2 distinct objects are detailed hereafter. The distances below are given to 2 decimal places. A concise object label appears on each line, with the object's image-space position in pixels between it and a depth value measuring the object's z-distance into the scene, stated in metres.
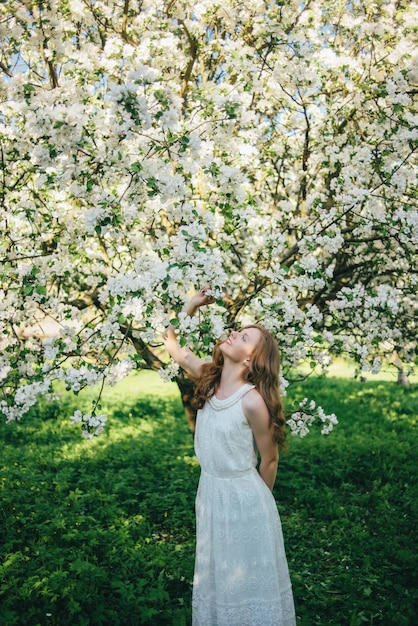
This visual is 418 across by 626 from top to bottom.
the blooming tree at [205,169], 3.47
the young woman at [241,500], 3.00
